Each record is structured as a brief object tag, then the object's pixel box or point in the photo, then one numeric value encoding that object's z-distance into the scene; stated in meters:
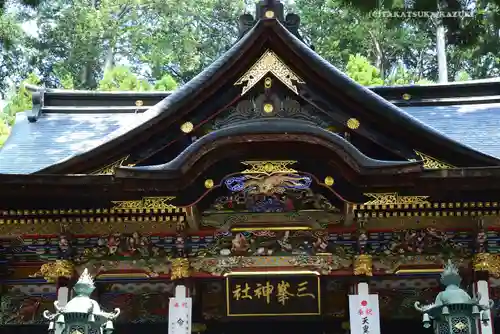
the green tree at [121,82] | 21.47
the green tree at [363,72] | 19.58
